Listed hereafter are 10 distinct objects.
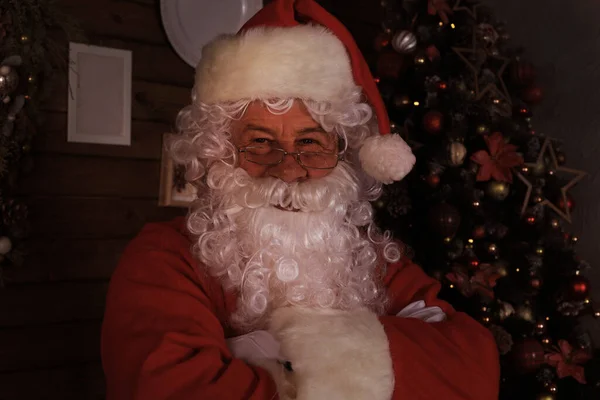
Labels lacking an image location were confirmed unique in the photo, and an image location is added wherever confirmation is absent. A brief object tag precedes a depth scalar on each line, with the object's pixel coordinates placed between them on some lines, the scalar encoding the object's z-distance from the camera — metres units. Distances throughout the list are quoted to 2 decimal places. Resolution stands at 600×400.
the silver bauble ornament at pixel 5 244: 1.88
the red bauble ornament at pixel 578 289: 1.81
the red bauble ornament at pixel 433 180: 1.87
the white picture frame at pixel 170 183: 2.49
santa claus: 1.07
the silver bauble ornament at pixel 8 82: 1.70
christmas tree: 1.82
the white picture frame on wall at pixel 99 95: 2.26
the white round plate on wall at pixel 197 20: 2.47
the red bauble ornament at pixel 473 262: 1.83
